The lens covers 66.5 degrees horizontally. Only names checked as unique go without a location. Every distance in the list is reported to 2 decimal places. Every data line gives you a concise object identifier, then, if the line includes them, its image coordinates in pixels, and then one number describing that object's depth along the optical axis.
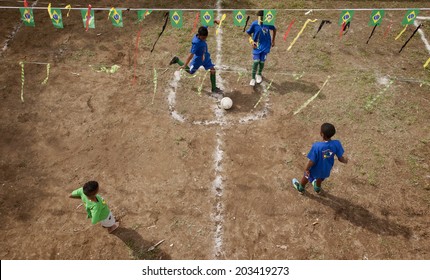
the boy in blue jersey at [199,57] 7.78
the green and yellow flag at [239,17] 8.52
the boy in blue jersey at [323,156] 5.58
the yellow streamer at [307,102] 8.47
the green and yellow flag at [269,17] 7.99
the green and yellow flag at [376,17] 8.80
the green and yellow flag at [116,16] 8.34
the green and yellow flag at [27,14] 8.23
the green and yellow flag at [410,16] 8.66
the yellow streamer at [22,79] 8.66
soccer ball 8.31
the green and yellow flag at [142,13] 8.43
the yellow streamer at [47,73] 9.07
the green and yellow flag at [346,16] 8.73
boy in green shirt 5.29
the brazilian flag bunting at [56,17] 8.45
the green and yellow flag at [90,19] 8.40
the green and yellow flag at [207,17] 8.42
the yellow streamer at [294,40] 10.40
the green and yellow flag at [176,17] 8.61
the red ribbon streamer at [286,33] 10.71
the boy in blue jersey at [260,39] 8.31
